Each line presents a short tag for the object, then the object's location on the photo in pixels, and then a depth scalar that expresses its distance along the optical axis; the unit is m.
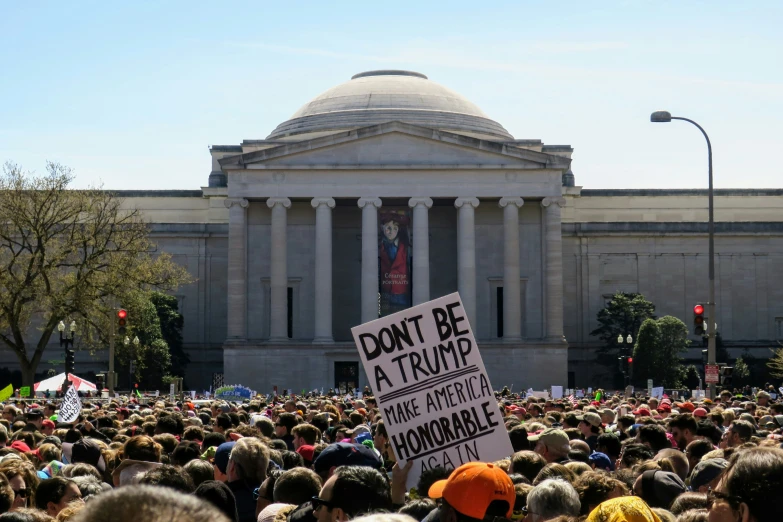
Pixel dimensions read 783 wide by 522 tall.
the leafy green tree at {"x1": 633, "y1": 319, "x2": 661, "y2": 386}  85.00
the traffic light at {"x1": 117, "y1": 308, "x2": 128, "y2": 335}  50.19
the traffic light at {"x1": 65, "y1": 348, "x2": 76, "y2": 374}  51.41
